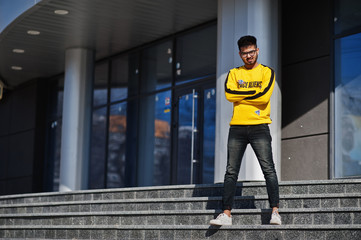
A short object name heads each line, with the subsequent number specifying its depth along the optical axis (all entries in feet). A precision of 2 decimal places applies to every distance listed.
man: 41.71
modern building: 65.82
